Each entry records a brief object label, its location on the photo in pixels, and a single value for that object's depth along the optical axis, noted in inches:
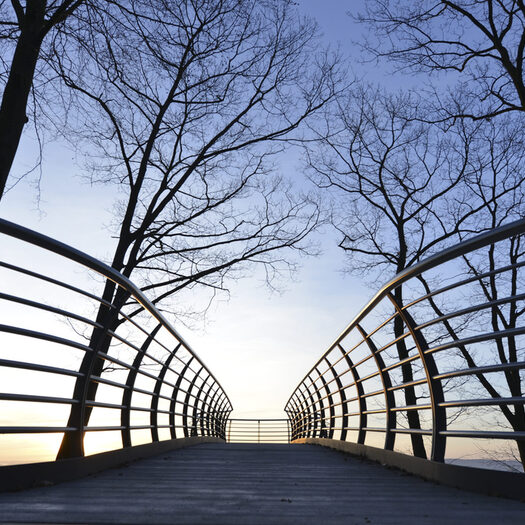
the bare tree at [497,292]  544.4
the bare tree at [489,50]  450.9
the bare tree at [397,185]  679.7
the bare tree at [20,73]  223.1
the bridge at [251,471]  109.9
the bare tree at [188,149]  461.7
